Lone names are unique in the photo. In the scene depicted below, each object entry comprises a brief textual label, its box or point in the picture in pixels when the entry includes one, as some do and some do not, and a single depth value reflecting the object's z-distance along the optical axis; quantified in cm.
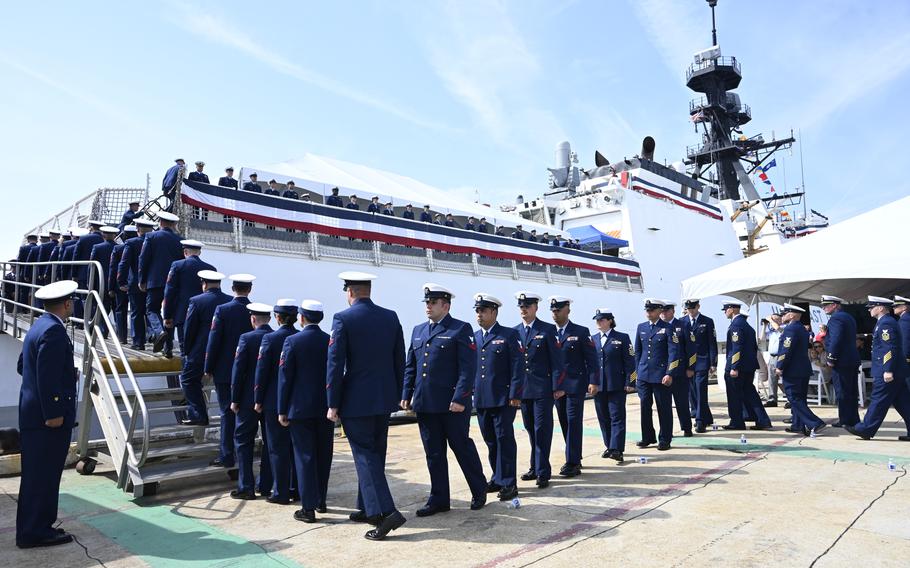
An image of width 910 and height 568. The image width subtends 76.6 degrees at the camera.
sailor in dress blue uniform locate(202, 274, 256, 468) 524
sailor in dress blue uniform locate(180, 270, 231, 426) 555
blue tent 2416
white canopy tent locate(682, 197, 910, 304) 989
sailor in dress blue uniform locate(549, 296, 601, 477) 559
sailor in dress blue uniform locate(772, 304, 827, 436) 748
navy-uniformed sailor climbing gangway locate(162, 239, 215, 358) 623
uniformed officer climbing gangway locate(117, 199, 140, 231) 994
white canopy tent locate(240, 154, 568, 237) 1583
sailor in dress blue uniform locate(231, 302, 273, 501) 488
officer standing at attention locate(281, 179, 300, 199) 1403
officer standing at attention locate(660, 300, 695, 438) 711
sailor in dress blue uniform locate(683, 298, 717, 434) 823
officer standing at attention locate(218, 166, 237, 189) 1267
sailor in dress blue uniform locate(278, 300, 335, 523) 427
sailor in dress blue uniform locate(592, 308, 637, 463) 628
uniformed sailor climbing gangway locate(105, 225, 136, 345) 759
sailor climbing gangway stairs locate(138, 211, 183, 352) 670
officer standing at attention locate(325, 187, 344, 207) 1486
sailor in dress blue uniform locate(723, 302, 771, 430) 811
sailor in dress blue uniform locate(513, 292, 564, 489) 516
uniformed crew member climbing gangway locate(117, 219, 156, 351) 712
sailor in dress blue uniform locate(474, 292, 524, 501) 486
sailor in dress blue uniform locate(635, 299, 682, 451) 681
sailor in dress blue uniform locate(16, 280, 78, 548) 379
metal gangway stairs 479
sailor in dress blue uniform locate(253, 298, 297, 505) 468
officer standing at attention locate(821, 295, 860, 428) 744
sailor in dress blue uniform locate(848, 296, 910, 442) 678
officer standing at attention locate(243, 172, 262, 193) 1357
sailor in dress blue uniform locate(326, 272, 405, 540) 389
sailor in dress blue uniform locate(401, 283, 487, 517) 434
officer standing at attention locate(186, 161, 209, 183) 1180
